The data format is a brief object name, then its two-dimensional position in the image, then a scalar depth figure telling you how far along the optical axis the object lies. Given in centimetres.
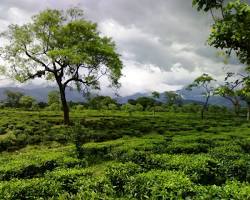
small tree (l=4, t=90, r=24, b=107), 15544
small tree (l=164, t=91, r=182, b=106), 14500
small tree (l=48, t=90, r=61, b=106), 9528
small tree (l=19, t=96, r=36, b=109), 12081
